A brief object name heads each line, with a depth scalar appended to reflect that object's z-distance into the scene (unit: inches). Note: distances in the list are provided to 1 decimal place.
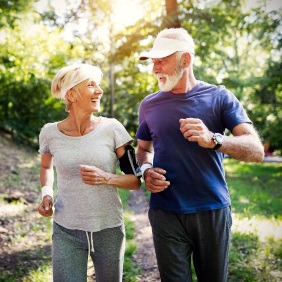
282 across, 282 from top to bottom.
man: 107.4
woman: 108.3
